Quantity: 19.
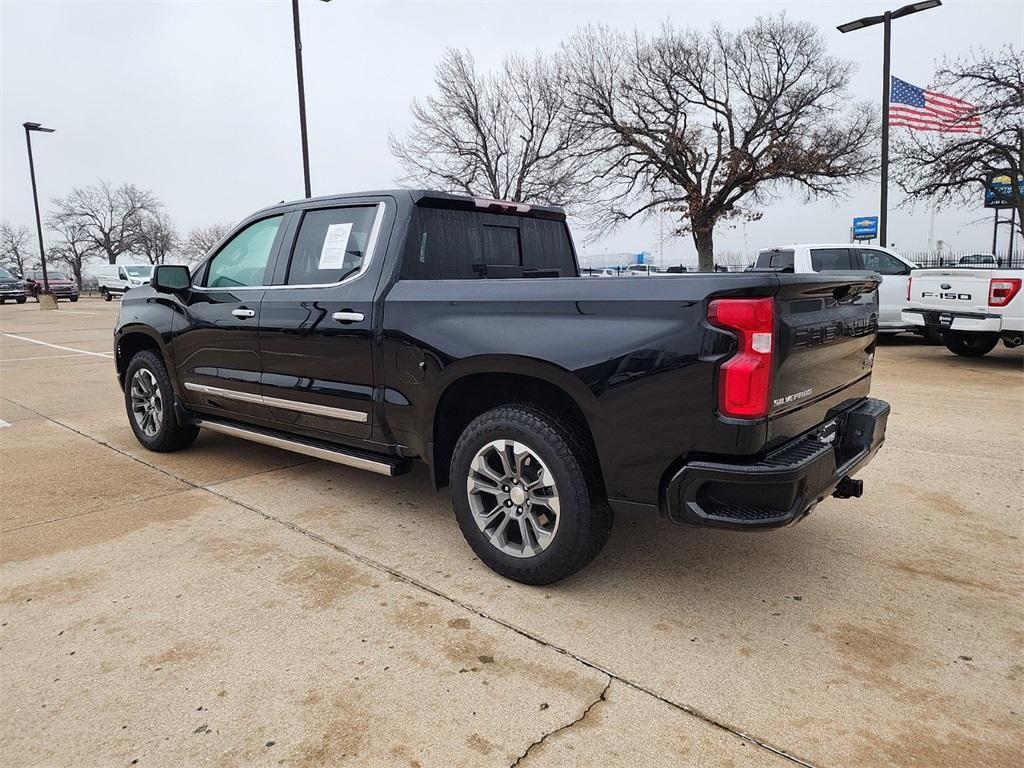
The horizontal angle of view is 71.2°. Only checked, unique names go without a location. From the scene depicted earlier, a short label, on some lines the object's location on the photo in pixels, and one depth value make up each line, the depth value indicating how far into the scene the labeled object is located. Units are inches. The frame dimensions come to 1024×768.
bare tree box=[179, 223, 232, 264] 3036.4
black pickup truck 102.3
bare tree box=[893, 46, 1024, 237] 742.5
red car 1464.1
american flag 711.7
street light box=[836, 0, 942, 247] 626.3
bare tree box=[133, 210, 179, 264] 2687.0
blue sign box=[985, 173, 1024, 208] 784.3
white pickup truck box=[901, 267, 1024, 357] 358.6
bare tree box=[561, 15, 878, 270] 1103.0
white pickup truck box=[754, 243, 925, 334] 470.0
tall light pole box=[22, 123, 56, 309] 1229.1
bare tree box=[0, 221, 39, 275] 3036.4
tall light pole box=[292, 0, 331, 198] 583.8
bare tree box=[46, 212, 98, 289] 2613.2
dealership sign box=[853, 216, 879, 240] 2149.4
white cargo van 1514.5
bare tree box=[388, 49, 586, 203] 1210.6
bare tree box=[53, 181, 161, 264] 2642.7
